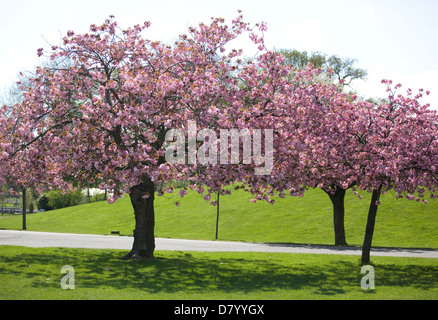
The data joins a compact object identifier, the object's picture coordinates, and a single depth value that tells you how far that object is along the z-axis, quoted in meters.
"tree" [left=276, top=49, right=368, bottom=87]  72.75
